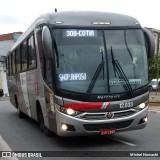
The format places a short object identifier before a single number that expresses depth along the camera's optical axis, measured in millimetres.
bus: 8352
